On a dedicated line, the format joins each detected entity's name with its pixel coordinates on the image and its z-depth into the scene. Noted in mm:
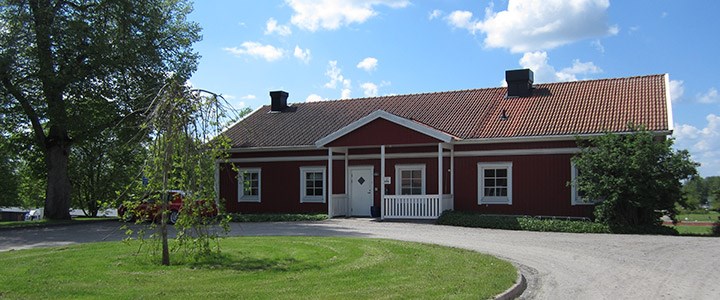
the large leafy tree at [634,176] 17703
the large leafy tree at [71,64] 22312
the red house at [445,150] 21062
